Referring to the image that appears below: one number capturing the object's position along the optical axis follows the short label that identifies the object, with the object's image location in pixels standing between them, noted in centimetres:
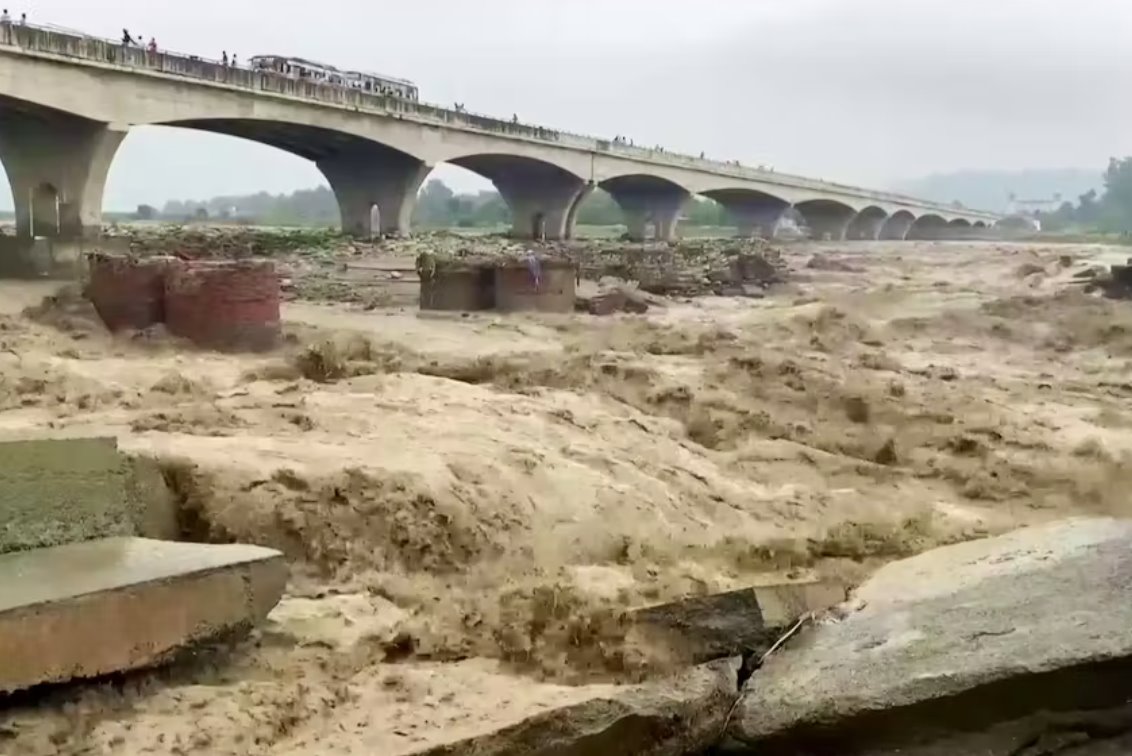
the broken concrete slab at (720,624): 460
